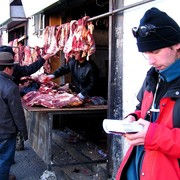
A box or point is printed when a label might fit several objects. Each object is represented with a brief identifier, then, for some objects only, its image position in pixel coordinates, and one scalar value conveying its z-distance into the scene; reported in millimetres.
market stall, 5090
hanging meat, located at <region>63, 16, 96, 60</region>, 5625
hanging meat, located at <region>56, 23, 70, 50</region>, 6293
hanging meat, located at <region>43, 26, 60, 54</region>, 6762
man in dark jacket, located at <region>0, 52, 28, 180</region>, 5105
